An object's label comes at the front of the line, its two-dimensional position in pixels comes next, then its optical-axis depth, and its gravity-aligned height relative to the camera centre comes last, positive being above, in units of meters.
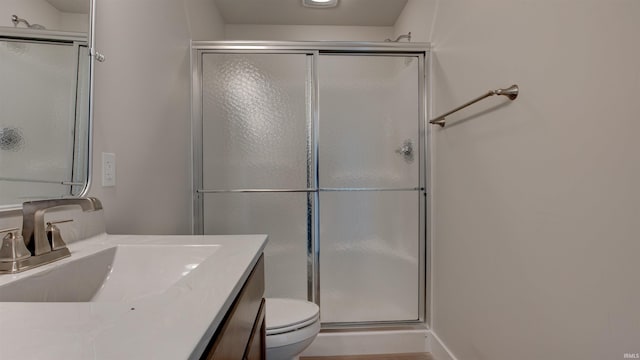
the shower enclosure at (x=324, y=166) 1.95 +0.12
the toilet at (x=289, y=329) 1.32 -0.62
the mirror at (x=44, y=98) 0.73 +0.23
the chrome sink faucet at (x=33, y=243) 0.64 -0.13
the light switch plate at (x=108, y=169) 1.08 +0.05
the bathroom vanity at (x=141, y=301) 0.36 -0.18
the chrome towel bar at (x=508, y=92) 1.11 +0.33
